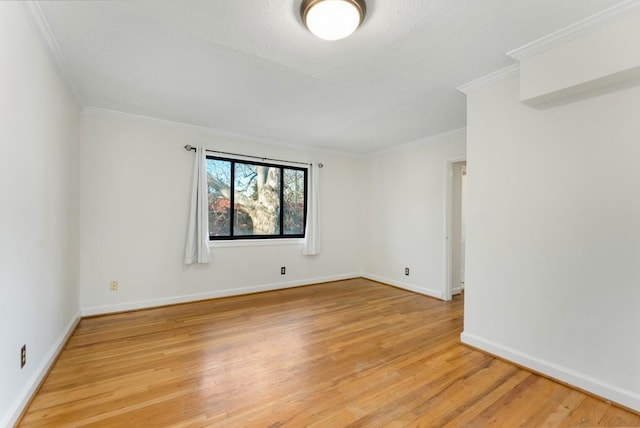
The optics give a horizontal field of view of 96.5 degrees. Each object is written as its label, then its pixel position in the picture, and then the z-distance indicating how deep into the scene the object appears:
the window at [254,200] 4.11
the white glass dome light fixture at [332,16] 1.56
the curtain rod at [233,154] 3.81
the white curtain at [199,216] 3.79
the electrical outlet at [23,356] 1.70
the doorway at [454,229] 4.12
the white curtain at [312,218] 4.82
